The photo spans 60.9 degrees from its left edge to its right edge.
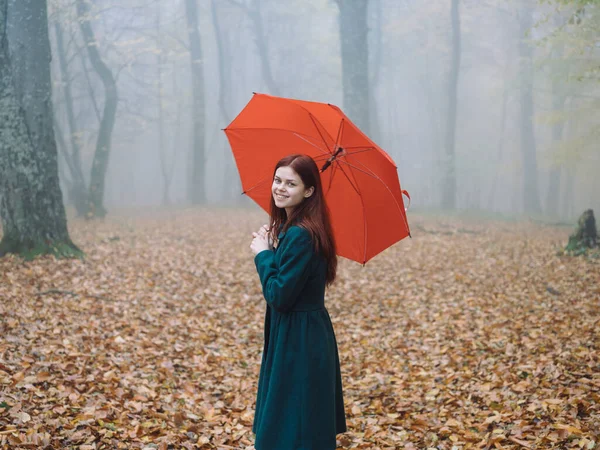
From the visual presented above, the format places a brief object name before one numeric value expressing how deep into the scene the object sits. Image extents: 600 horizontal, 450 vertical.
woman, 2.73
